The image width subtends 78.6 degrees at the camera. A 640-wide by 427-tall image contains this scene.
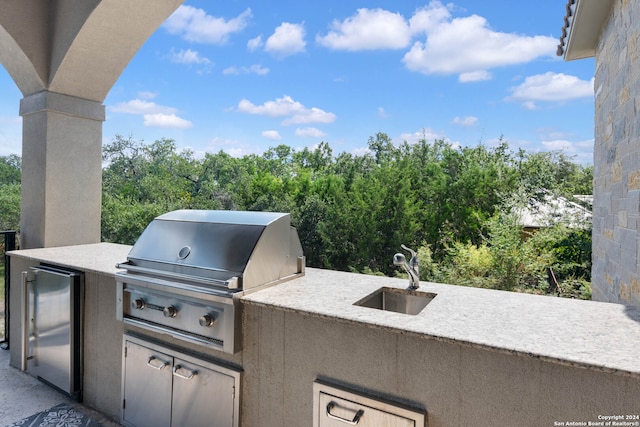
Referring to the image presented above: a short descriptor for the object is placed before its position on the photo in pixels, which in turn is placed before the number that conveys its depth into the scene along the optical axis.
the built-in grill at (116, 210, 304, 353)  1.77
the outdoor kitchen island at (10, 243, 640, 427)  1.13
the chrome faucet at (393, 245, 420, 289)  1.89
